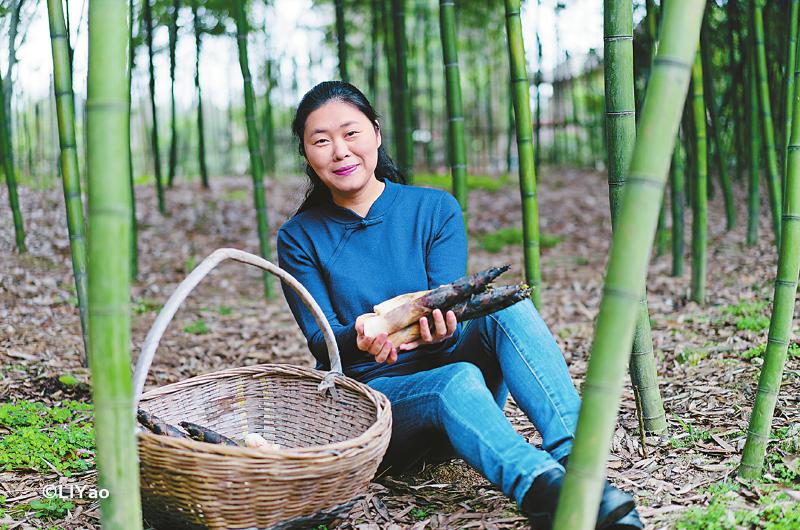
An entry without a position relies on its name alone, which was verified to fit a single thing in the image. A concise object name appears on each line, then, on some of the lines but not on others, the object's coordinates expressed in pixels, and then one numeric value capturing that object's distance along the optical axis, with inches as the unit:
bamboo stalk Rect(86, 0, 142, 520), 41.3
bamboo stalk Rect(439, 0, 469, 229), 92.8
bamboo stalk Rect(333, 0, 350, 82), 161.9
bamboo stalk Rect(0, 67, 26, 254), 173.6
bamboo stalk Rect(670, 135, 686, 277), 152.6
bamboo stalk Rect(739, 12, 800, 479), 64.3
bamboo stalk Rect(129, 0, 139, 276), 171.2
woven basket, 53.6
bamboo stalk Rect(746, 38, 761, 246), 166.6
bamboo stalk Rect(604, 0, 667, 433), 70.7
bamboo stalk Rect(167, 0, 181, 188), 226.2
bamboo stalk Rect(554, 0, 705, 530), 43.3
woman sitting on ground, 63.4
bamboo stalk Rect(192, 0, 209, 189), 233.0
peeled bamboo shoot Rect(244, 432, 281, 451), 66.2
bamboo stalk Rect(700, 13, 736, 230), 176.9
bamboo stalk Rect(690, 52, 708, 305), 130.2
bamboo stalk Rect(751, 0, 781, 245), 136.0
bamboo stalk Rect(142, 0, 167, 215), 203.8
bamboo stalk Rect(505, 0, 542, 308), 82.7
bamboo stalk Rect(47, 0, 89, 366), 79.2
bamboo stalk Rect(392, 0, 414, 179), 155.7
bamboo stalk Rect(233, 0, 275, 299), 139.6
